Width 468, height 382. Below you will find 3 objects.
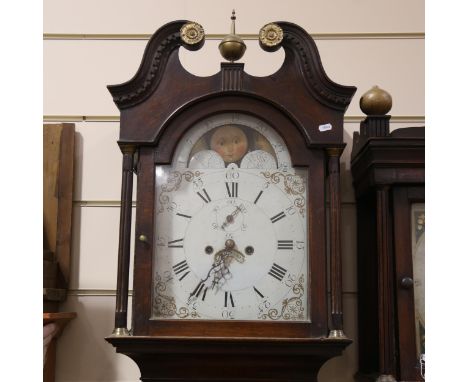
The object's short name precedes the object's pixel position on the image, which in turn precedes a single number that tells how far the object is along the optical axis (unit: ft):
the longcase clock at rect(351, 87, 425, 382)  3.58
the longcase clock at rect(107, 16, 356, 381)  3.48
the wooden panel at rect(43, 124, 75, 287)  4.36
